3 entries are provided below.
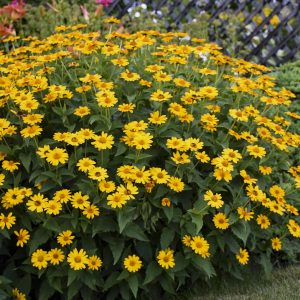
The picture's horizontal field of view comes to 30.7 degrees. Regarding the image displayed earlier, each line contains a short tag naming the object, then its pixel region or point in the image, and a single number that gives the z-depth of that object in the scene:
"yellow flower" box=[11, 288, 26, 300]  2.48
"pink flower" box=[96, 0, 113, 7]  5.58
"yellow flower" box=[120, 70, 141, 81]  2.70
